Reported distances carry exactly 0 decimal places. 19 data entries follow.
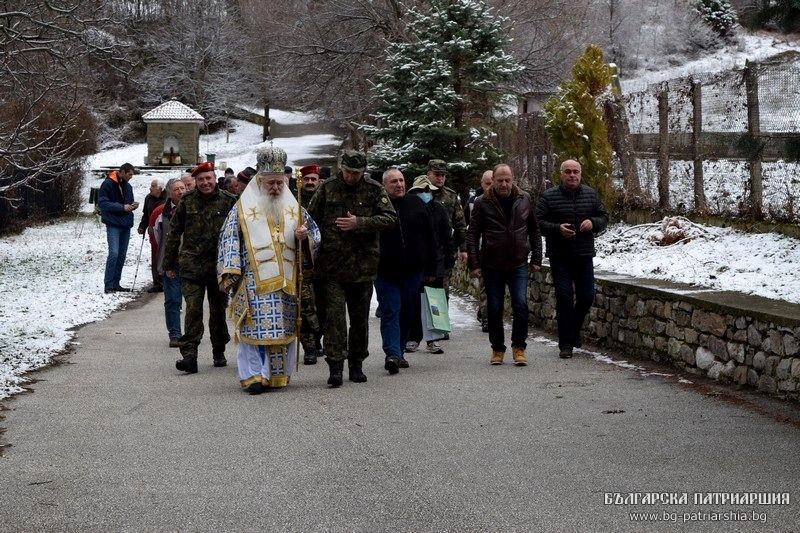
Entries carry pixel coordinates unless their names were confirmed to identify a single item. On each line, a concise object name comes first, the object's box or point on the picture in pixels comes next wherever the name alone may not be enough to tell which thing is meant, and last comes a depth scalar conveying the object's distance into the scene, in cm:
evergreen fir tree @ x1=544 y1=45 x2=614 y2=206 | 1820
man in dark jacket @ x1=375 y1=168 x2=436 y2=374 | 1080
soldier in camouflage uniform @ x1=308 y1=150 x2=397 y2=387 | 1003
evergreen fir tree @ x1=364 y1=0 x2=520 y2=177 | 2314
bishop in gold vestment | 973
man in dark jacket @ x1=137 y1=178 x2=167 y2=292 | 1894
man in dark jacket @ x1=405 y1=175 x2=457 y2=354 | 1244
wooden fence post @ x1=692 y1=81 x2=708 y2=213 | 1545
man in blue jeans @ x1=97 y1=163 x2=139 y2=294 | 1923
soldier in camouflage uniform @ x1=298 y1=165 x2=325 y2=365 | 1175
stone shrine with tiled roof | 6016
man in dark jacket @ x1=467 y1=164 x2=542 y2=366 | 1132
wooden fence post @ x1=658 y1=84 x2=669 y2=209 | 1656
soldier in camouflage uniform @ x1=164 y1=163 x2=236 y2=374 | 1108
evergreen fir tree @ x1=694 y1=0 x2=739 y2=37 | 7300
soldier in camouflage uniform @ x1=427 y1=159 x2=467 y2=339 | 1323
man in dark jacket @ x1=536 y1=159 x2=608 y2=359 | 1160
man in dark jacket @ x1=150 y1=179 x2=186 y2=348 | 1262
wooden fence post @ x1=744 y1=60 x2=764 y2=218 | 1356
